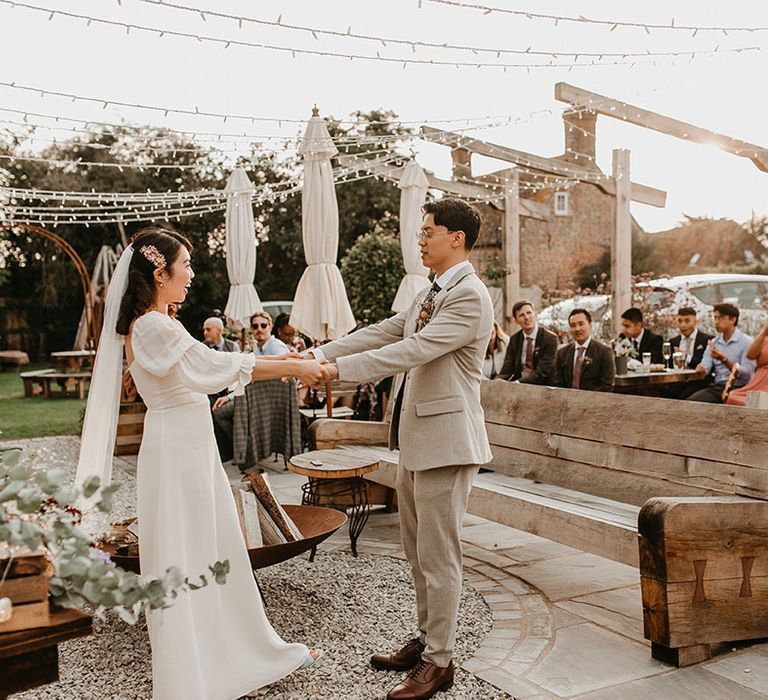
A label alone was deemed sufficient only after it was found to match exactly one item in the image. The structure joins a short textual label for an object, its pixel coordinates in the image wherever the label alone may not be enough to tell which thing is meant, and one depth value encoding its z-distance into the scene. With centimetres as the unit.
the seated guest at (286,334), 1044
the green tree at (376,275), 1602
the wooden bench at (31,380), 1597
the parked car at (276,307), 1959
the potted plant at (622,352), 813
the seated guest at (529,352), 784
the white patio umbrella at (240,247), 1027
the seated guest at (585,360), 708
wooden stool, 512
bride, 302
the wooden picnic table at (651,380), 800
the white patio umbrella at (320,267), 812
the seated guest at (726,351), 787
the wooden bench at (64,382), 1508
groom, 314
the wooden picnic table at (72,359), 1677
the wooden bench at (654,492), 340
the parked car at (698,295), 1188
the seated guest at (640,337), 916
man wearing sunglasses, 876
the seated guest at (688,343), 870
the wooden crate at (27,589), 176
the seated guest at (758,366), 698
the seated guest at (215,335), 918
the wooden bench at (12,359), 2300
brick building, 2436
